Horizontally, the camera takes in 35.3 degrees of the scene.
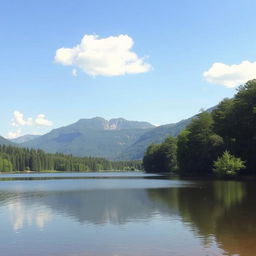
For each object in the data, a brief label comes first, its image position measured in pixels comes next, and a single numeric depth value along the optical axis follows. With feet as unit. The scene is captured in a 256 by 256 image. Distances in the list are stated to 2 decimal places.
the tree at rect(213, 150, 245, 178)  309.83
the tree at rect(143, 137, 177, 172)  601.87
